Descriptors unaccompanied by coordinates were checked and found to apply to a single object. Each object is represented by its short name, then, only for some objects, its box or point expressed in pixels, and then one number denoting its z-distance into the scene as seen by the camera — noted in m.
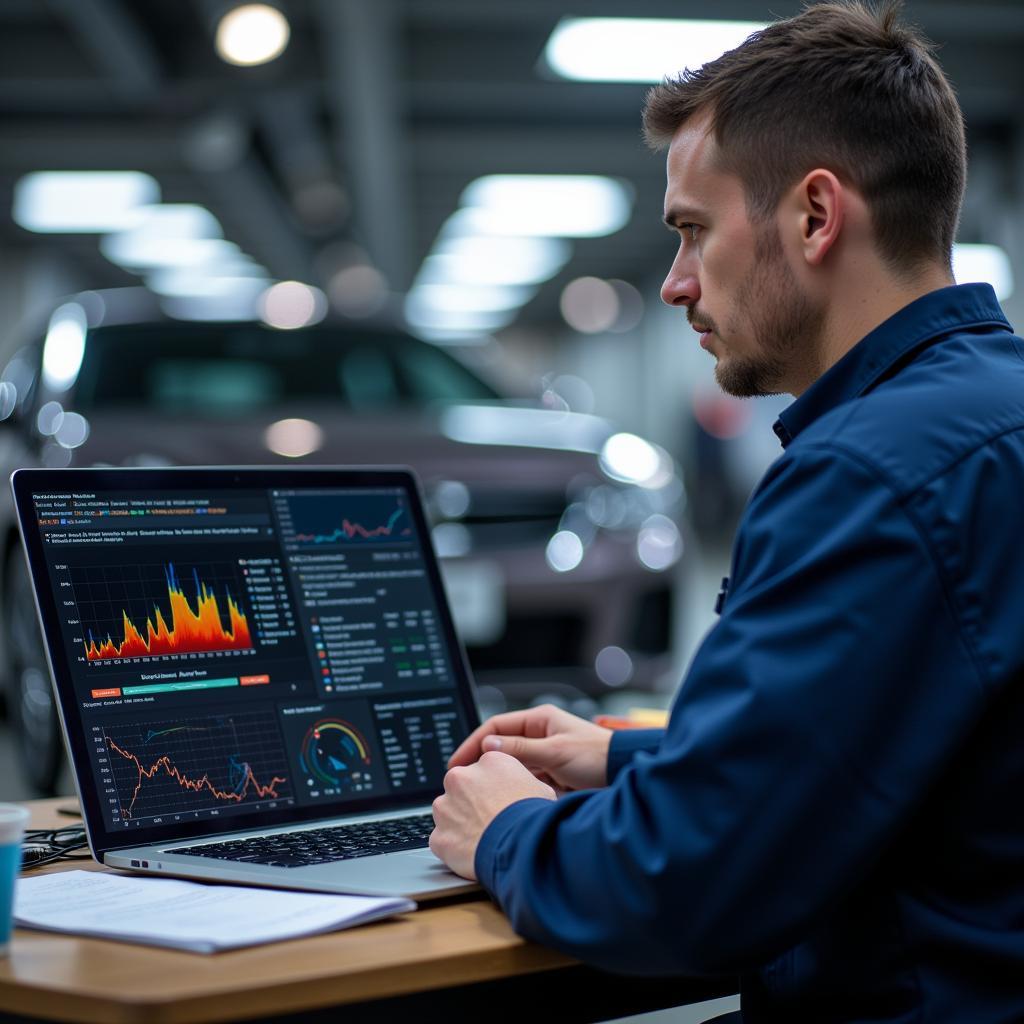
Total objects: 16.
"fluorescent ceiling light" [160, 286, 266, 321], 5.07
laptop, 1.45
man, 1.05
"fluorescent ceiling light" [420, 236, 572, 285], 17.77
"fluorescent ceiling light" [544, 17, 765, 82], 8.86
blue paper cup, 1.09
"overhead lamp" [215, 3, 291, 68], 6.55
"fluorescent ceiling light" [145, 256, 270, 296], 19.83
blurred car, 4.18
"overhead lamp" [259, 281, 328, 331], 5.25
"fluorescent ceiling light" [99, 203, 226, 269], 15.80
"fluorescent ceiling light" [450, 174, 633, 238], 13.99
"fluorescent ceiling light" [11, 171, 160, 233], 13.95
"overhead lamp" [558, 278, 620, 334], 22.31
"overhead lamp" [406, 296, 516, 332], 25.38
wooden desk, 0.98
